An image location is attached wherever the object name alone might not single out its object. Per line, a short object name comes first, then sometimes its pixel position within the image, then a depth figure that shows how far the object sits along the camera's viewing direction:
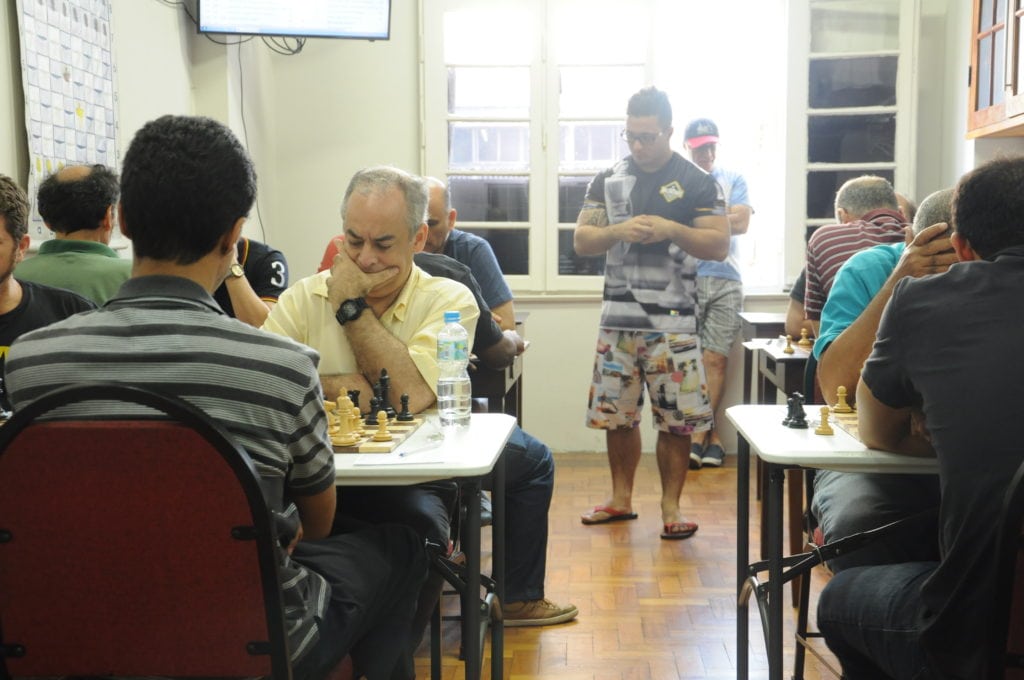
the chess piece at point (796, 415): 2.35
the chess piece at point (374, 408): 2.41
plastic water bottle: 2.60
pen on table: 2.09
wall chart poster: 3.50
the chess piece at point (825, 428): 2.27
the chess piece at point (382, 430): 2.18
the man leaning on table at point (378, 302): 2.61
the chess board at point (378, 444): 2.12
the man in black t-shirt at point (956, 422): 1.69
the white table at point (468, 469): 1.97
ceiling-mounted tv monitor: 4.95
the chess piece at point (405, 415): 2.41
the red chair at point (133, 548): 1.29
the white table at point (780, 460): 2.07
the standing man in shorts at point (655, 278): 4.16
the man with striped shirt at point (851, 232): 3.78
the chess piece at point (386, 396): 2.42
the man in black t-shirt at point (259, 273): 3.60
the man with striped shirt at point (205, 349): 1.42
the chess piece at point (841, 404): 2.49
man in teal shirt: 2.24
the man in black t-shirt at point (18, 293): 2.69
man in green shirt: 3.11
